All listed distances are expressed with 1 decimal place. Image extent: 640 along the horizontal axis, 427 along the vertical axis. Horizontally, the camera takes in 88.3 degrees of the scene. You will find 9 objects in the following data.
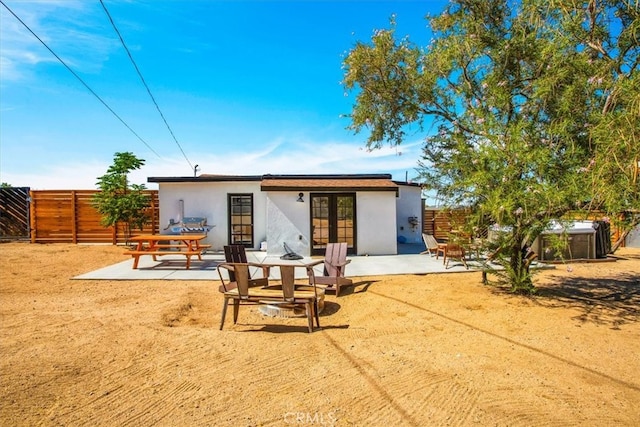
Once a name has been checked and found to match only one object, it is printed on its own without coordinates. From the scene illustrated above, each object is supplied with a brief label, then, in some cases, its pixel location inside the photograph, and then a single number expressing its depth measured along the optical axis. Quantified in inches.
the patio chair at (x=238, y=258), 234.4
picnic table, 338.6
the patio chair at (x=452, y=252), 363.9
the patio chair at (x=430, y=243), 406.2
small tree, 492.1
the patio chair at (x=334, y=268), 251.3
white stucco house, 449.0
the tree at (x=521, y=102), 169.3
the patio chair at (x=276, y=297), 180.2
